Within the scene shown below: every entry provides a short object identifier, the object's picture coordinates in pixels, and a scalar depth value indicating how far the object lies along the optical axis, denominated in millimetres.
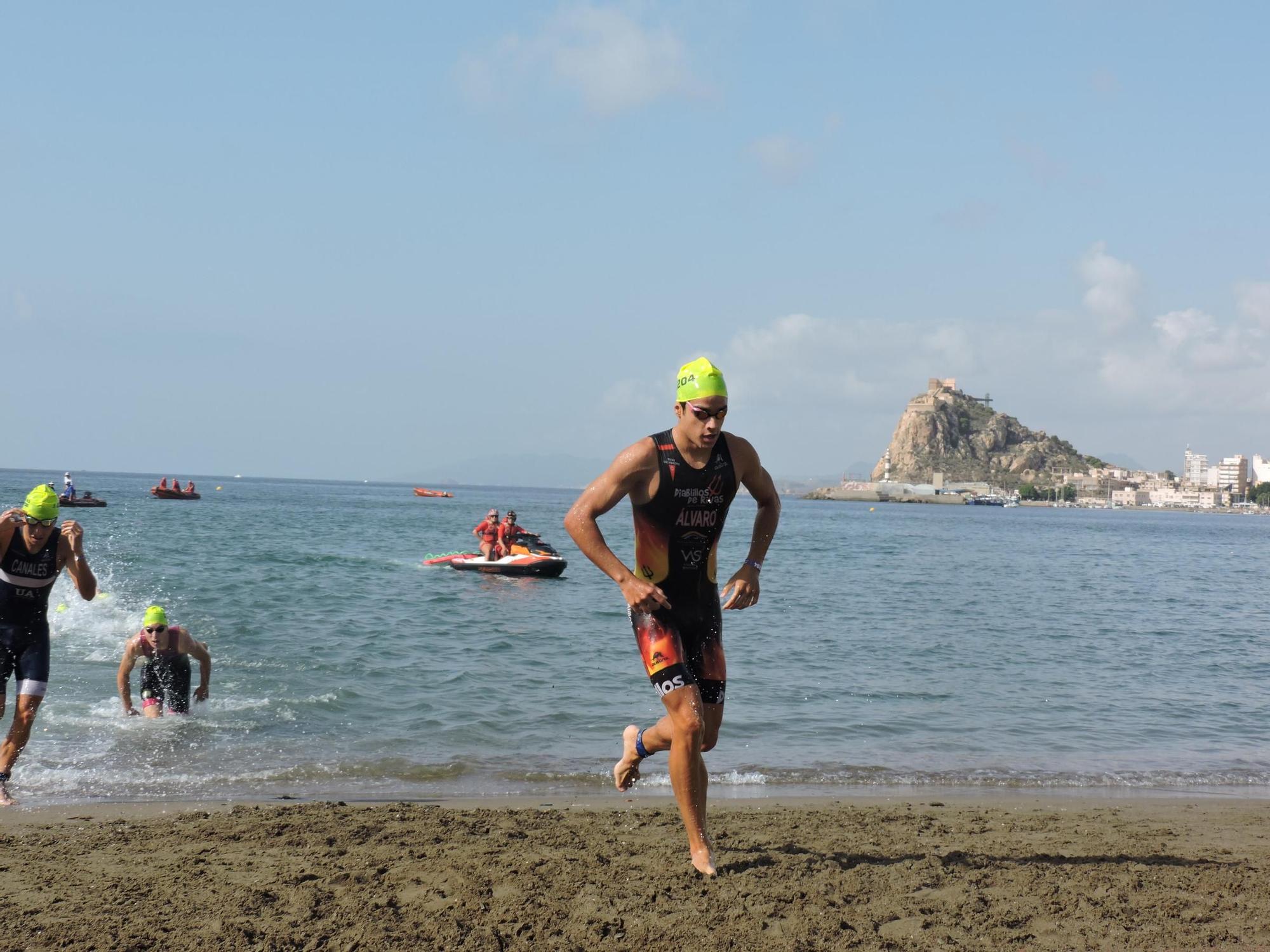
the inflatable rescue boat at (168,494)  78338
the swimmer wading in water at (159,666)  9945
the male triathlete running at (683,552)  5008
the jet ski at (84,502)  55906
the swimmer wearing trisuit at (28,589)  6828
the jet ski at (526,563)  27562
